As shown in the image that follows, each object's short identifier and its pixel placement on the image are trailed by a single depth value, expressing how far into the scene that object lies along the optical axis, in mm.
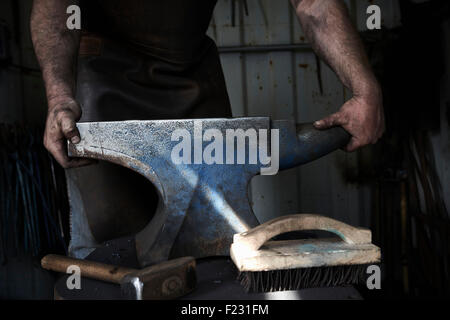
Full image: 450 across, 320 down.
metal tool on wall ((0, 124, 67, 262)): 2359
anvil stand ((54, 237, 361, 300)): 849
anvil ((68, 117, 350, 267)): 1008
